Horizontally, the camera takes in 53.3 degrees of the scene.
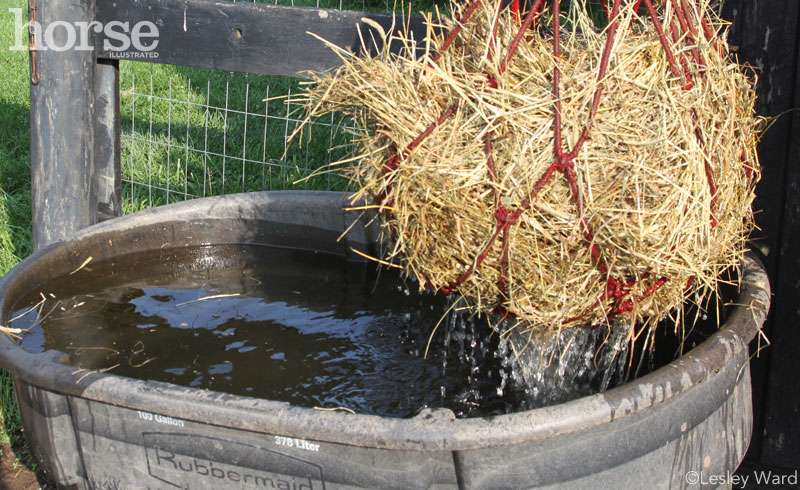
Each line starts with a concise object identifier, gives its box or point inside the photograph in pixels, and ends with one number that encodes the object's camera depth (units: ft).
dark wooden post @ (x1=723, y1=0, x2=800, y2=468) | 7.81
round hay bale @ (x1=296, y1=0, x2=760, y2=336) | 5.29
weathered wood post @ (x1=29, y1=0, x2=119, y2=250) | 10.09
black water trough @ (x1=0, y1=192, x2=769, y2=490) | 4.89
